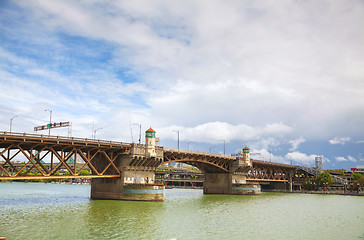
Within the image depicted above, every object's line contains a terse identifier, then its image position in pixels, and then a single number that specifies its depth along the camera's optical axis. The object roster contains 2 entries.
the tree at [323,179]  136.29
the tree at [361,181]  134.96
